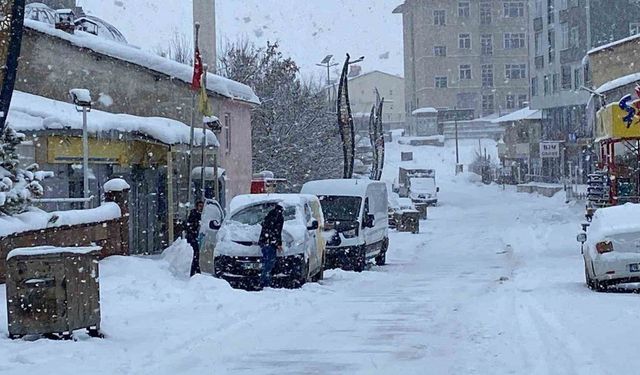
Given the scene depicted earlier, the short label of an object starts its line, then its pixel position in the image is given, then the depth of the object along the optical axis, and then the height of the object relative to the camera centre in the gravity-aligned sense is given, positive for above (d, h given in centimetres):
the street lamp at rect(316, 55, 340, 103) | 7214 +892
